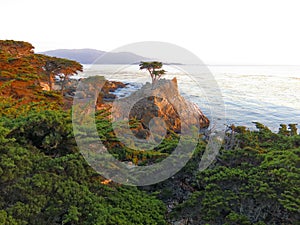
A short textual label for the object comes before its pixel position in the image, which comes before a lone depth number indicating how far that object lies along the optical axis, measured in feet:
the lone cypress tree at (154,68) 84.32
